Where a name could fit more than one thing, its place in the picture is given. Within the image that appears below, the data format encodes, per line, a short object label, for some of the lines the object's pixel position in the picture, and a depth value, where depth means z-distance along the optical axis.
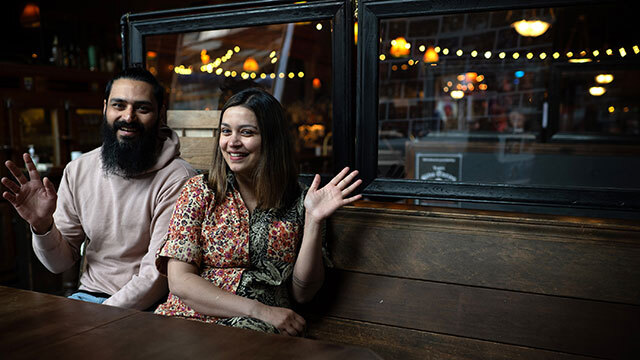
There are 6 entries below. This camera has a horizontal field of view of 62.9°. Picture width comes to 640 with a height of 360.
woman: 1.59
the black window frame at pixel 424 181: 1.59
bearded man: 1.99
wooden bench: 1.49
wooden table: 1.03
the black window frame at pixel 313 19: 1.85
